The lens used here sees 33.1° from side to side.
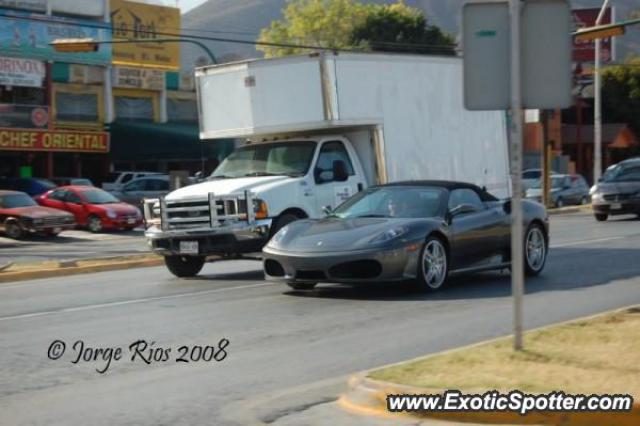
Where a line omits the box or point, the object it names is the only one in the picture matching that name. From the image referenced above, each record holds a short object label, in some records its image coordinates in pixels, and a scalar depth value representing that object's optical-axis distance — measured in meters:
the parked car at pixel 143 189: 40.91
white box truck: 15.77
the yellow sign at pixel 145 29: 52.31
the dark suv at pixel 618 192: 28.30
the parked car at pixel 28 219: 32.84
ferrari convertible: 12.83
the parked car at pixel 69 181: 39.47
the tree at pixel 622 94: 64.38
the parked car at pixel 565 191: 42.19
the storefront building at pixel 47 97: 43.09
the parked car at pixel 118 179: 44.31
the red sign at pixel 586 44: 61.50
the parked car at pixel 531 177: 45.84
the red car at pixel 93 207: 35.06
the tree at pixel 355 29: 71.62
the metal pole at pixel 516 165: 8.20
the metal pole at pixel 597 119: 39.97
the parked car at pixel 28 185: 37.97
